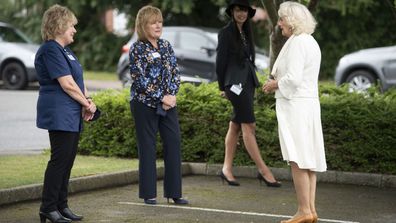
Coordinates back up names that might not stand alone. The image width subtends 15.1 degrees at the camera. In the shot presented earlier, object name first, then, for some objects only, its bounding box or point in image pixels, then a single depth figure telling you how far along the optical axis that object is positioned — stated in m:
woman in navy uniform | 11.79
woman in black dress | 15.10
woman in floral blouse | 13.35
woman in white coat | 11.90
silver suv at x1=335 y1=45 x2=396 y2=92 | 30.40
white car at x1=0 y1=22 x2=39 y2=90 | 35.82
